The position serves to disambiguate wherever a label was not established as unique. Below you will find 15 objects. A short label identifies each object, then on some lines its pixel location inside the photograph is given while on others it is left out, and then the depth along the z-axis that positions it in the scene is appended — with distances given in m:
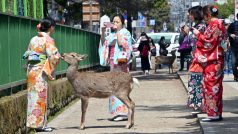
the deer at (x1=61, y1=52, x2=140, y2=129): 12.23
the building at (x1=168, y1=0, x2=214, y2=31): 77.53
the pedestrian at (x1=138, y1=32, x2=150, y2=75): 31.57
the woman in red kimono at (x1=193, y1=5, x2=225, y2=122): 11.72
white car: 40.54
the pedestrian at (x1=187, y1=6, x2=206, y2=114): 12.73
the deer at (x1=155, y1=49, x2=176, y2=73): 32.26
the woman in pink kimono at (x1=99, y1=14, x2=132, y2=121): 13.25
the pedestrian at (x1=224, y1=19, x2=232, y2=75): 26.59
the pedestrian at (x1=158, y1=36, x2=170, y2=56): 36.03
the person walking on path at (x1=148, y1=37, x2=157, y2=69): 37.28
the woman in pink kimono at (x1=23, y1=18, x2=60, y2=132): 11.74
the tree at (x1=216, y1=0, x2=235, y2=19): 101.81
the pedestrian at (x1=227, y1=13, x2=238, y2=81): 21.00
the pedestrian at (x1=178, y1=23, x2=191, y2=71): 29.85
